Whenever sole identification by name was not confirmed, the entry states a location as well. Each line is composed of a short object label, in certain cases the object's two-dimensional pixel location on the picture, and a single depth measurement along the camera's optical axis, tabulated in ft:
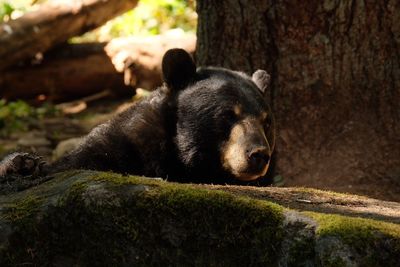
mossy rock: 22.07
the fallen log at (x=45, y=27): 78.12
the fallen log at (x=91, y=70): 78.64
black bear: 37.11
